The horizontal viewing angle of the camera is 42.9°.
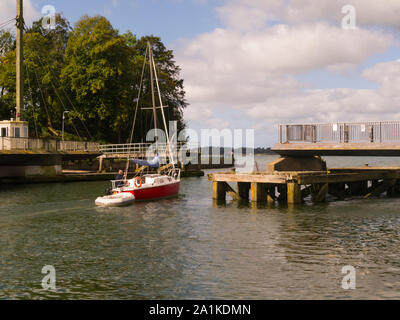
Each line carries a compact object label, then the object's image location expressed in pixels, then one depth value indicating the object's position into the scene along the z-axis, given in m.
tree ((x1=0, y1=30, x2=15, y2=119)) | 76.19
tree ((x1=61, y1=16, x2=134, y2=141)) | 74.31
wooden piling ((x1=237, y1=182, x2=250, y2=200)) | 38.53
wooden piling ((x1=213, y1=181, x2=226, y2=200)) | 38.88
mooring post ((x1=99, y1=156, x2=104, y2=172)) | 71.35
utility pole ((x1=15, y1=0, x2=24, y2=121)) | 57.42
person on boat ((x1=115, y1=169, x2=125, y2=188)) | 38.96
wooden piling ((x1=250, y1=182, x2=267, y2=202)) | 35.94
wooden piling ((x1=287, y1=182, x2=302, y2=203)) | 34.69
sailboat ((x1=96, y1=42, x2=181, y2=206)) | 36.03
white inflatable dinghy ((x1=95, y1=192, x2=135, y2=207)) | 35.41
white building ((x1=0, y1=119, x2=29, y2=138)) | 54.09
